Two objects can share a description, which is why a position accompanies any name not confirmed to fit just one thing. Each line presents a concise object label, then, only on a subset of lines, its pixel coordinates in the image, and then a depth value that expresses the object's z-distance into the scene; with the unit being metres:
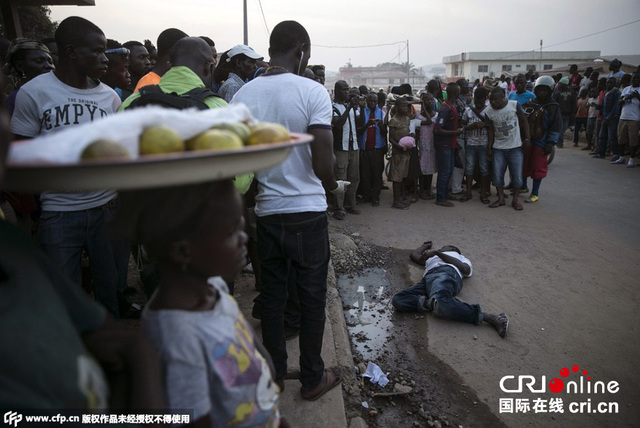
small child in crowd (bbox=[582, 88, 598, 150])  11.05
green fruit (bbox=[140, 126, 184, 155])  0.86
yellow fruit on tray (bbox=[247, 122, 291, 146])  1.05
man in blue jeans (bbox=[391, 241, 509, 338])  3.76
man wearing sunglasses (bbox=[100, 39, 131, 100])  3.85
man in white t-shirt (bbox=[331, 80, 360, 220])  6.45
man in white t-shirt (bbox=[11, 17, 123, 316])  2.33
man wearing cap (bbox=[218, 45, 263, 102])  4.39
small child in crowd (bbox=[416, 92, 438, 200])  7.26
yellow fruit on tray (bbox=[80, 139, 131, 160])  0.79
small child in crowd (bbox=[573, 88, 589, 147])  11.80
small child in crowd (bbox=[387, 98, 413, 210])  7.02
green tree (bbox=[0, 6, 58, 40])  10.34
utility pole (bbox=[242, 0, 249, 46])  17.44
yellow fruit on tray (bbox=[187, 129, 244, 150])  0.91
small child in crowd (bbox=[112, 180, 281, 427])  1.10
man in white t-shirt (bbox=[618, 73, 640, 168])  9.31
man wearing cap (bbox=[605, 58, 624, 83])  11.27
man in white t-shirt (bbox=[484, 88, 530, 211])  6.72
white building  42.72
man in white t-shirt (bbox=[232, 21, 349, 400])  2.32
